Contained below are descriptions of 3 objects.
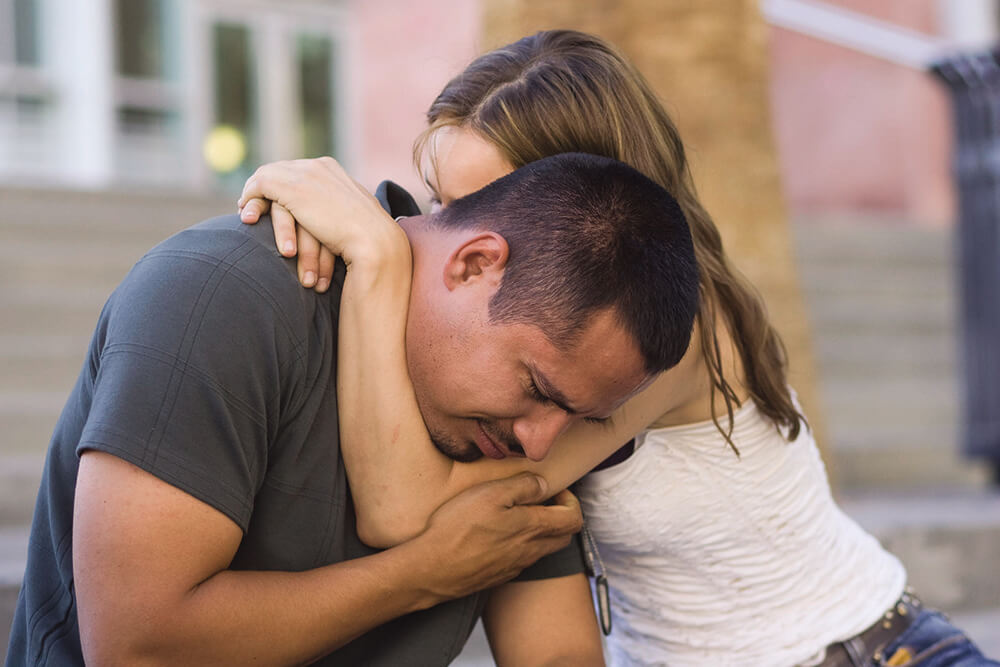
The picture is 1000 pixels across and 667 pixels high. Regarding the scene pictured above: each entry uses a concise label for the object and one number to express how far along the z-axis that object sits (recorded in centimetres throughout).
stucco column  445
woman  216
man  170
